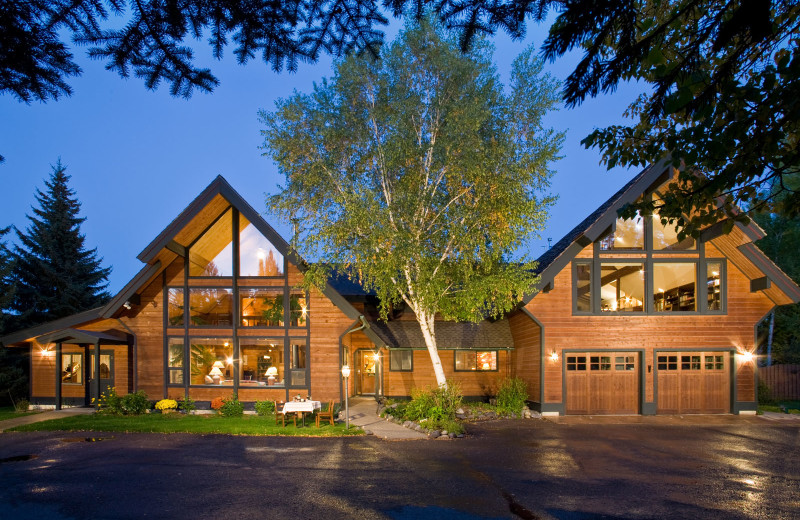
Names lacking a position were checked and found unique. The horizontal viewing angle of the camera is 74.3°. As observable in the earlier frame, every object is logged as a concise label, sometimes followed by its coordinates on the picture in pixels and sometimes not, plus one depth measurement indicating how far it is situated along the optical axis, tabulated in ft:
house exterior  57.06
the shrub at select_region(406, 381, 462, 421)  48.88
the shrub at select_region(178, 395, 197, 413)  56.85
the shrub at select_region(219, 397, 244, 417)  55.77
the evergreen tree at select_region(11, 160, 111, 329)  79.30
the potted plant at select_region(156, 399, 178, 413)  56.03
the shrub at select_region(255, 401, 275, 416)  56.08
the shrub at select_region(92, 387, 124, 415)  55.06
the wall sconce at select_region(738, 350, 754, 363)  57.11
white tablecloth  48.78
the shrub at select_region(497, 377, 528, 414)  56.08
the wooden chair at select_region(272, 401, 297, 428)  49.76
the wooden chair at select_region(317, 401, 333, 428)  50.21
